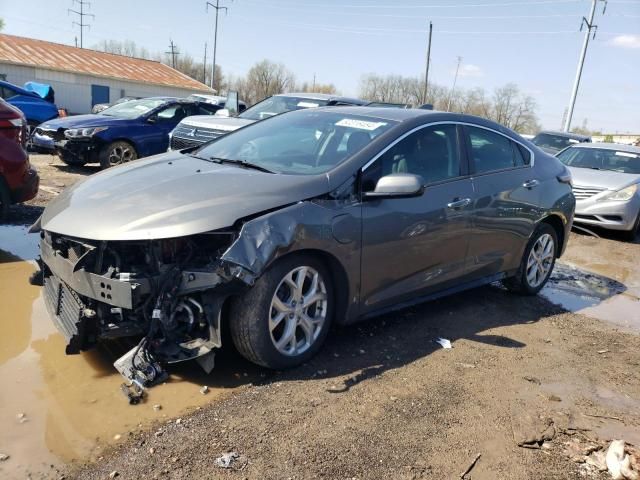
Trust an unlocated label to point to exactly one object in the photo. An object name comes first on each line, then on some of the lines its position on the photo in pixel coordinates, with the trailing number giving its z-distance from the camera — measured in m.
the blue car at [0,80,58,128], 14.31
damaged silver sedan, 3.02
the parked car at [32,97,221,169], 10.07
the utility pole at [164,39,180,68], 74.06
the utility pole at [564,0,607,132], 30.86
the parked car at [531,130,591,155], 15.72
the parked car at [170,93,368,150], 9.23
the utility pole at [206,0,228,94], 49.44
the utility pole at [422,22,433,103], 41.44
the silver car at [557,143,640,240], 9.20
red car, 5.53
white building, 31.98
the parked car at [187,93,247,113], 12.49
